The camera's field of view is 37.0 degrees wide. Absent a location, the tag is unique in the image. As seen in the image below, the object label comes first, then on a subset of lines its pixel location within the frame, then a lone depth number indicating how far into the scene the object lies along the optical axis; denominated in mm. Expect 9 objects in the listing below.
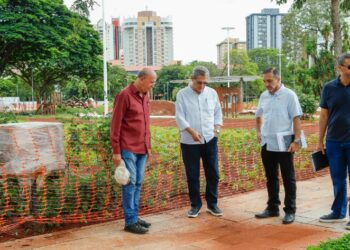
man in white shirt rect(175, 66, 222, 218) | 5594
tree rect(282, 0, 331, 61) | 43156
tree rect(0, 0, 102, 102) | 29609
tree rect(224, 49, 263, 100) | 60875
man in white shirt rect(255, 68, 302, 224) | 5422
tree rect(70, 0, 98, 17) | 5348
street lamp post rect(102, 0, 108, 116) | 27902
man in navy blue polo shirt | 5016
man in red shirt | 4938
